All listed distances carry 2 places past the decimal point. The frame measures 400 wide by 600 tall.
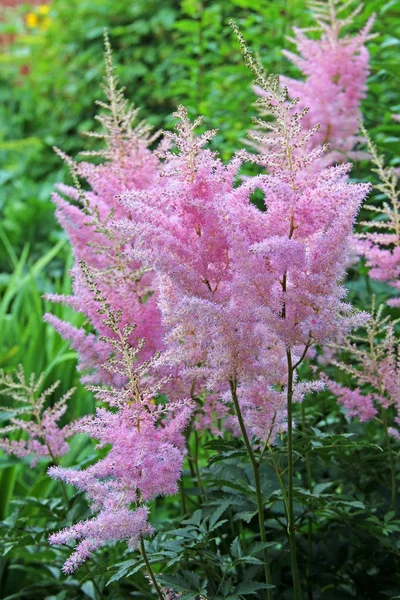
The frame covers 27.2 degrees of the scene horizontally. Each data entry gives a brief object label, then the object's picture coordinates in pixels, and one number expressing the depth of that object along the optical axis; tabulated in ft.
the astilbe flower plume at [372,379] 7.18
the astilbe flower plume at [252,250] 5.54
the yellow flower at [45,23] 32.30
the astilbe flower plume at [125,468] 5.53
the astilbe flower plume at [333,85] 9.82
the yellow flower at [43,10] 33.30
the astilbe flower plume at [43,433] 7.63
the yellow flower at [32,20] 32.76
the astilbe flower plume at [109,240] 7.09
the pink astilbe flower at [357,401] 7.57
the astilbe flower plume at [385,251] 7.64
